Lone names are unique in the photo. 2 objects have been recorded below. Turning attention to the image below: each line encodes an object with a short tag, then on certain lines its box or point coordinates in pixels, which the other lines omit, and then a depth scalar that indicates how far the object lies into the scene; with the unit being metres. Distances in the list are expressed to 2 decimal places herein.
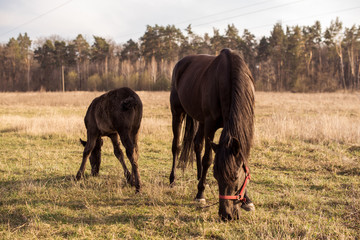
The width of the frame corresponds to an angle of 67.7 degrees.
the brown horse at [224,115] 2.92
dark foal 4.69
